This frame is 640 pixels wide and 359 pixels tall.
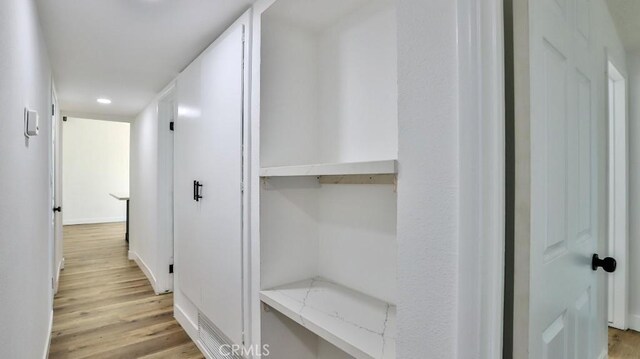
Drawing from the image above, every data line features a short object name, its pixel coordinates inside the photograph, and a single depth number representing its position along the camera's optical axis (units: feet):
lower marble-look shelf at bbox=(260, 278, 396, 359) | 3.65
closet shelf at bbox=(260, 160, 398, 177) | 3.11
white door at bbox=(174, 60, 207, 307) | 7.66
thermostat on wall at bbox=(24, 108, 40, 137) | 4.40
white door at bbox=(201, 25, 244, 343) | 5.82
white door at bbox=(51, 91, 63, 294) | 11.14
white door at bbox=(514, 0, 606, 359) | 2.39
